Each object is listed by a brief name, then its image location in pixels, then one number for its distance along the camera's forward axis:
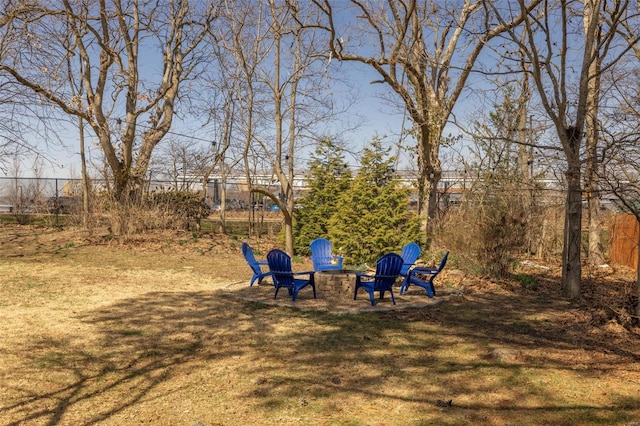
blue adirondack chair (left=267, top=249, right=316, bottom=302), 8.11
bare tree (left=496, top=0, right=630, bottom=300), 7.68
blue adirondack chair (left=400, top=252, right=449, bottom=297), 8.70
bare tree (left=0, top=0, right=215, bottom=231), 13.46
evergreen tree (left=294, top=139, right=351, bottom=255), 15.56
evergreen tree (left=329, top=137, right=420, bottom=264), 12.68
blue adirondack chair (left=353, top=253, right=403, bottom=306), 7.94
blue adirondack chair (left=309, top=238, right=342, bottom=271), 10.68
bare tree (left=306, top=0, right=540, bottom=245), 12.34
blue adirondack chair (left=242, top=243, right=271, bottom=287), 9.22
